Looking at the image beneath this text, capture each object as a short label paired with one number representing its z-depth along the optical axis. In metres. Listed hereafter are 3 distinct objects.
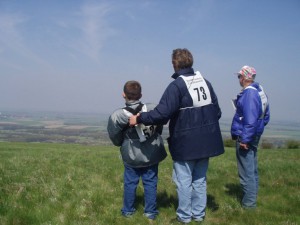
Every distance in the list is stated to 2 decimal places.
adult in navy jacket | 5.78
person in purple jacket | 6.62
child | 6.09
